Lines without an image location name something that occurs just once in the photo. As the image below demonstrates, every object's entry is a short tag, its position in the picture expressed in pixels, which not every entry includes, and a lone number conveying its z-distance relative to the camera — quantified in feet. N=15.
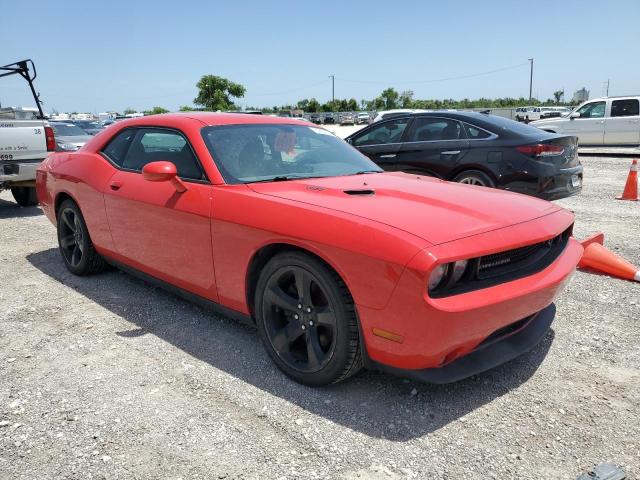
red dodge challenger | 7.72
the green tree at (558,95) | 303.89
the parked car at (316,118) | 201.67
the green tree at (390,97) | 269.36
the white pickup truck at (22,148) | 24.80
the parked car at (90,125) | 60.85
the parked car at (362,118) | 184.96
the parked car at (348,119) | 181.46
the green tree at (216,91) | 175.42
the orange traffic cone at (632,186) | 26.63
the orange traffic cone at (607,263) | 14.40
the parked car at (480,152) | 20.52
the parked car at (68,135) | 41.51
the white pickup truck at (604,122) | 50.49
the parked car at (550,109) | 110.24
